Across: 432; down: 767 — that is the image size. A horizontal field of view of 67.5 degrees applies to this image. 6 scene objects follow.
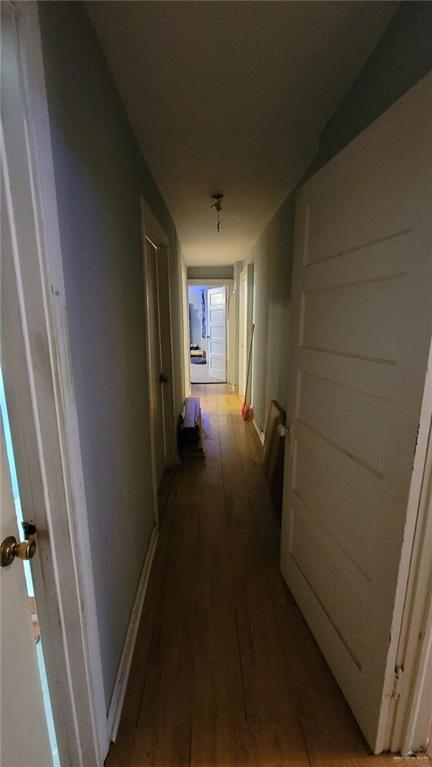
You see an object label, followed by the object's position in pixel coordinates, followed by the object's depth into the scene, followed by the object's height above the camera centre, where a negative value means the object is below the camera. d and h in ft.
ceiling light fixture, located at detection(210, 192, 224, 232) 8.12 +2.99
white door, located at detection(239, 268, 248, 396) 17.11 -0.78
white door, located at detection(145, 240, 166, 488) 8.43 -1.25
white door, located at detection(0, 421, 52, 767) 2.18 -2.48
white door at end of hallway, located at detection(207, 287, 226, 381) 21.87 -1.11
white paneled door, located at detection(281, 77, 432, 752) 2.79 -0.67
